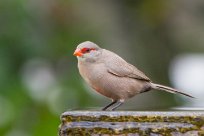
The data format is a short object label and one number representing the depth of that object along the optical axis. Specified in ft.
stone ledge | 18.83
